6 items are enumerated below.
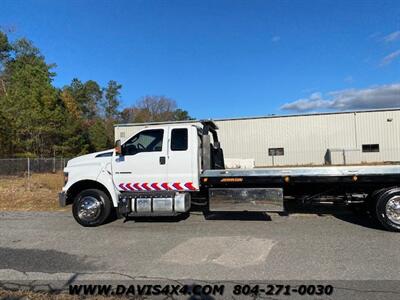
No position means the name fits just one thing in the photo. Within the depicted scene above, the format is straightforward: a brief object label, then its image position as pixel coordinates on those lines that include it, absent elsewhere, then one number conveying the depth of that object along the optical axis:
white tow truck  9.45
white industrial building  41.88
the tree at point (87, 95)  95.31
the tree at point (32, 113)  39.33
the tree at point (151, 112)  95.94
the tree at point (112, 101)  102.62
